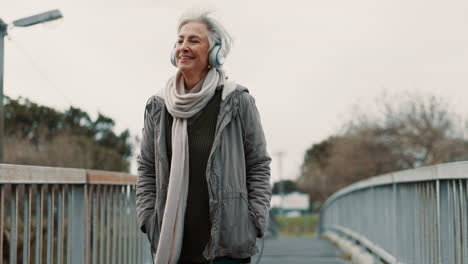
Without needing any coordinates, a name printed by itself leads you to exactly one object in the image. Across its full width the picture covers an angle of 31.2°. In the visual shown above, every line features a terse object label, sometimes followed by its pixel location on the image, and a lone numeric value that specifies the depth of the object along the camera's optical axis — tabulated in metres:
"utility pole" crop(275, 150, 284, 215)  85.49
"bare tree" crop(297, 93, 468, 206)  40.81
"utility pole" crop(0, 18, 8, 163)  16.72
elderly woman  3.48
